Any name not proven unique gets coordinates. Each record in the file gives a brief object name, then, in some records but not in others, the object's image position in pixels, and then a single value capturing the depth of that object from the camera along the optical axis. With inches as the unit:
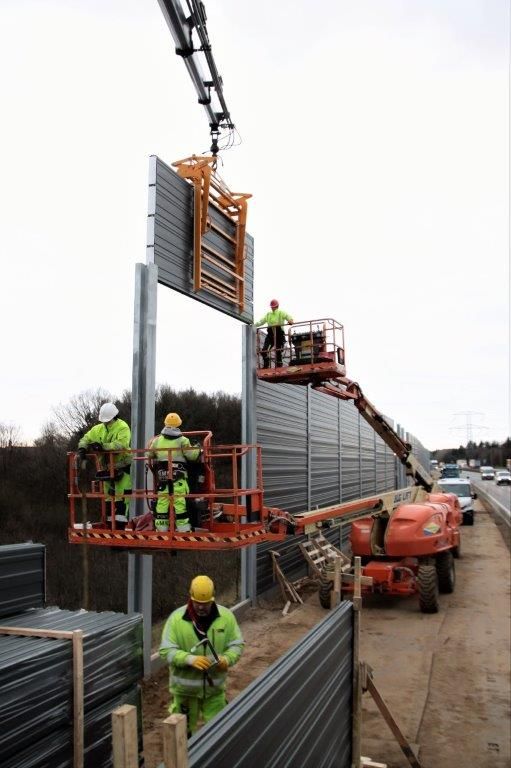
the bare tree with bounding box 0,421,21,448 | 1267.2
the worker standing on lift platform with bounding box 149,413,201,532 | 279.9
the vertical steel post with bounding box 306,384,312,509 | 583.2
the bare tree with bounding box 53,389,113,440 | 1203.2
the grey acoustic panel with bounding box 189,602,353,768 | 97.5
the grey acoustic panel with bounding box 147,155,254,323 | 341.4
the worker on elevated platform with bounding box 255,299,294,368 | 487.5
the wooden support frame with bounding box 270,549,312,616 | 476.2
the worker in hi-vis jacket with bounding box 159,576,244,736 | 183.2
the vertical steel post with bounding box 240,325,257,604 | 445.1
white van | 977.5
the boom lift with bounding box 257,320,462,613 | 437.7
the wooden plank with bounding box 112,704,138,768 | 83.7
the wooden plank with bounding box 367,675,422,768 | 215.4
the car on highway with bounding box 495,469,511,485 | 2474.2
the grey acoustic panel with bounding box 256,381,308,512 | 478.9
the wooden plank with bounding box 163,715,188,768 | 81.4
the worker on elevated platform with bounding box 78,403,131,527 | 295.9
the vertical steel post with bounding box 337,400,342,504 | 728.8
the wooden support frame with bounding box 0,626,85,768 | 140.8
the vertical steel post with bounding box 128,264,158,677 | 317.7
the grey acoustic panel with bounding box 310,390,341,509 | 617.0
